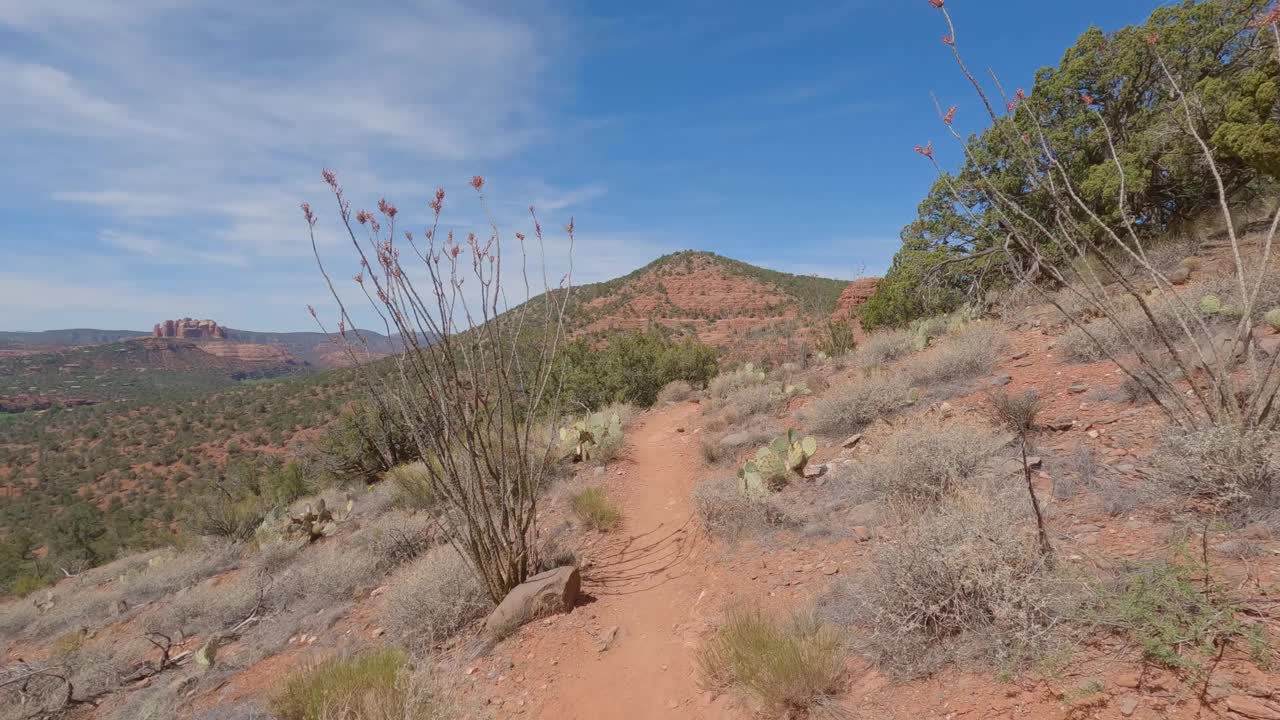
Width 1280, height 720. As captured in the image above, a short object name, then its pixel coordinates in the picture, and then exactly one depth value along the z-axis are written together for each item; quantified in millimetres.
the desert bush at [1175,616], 1988
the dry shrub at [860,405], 6680
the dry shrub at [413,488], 7414
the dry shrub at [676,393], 13469
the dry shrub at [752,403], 9000
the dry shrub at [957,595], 2477
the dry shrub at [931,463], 4207
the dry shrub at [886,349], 10008
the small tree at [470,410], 3898
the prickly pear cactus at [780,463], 5648
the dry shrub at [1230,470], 2799
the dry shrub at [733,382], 11633
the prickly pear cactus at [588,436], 8250
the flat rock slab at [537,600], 4184
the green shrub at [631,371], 14992
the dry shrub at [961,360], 7188
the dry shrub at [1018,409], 4875
